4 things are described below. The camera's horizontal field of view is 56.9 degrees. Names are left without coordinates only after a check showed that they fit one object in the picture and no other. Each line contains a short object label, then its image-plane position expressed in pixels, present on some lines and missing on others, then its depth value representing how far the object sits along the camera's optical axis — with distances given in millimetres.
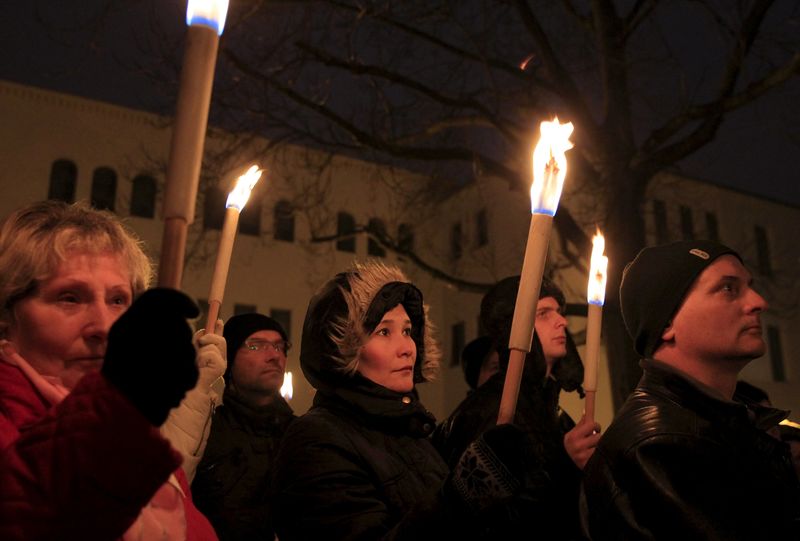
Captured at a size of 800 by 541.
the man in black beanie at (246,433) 3947
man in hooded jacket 2525
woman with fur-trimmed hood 1894
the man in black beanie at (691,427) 2172
